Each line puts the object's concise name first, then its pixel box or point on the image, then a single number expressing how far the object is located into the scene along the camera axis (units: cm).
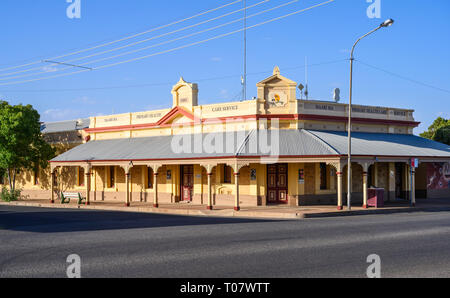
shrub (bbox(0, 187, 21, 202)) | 3519
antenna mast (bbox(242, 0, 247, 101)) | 3270
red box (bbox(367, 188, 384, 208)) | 2473
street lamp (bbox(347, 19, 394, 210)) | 2289
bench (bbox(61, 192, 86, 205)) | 3022
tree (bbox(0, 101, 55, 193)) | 3469
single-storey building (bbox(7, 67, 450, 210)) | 2508
